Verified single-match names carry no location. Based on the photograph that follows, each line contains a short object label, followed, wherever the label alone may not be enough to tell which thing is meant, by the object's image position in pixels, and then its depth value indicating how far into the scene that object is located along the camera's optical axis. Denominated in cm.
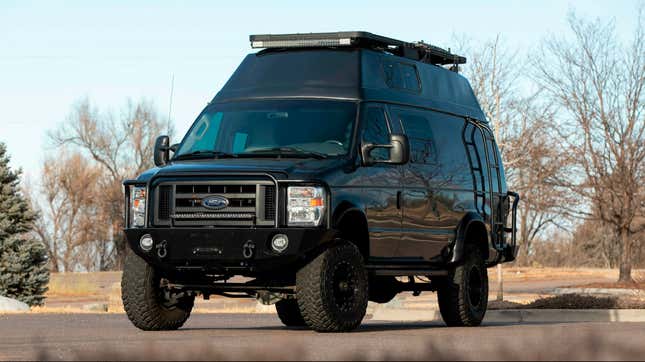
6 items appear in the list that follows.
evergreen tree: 3497
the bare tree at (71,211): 6681
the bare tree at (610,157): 3531
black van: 1257
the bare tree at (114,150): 6831
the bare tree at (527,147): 3688
